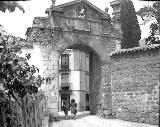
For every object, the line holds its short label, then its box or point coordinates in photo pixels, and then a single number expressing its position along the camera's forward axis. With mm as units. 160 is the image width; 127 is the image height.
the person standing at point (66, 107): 17978
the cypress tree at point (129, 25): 21286
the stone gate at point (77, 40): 15234
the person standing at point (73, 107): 17250
